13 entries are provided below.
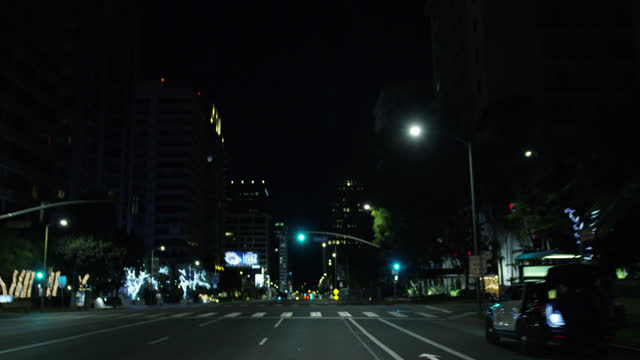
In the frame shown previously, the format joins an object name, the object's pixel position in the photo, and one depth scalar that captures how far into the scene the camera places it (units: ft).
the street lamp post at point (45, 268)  153.94
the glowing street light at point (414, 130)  88.53
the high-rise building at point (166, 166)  465.06
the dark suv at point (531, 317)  45.16
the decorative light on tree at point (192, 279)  360.15
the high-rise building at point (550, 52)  198.08
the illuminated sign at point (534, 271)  101.83
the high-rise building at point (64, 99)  230.68
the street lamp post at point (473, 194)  88.94
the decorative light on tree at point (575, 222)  58.03
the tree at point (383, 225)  187.32
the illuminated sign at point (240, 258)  508.53
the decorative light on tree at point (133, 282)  274.36
